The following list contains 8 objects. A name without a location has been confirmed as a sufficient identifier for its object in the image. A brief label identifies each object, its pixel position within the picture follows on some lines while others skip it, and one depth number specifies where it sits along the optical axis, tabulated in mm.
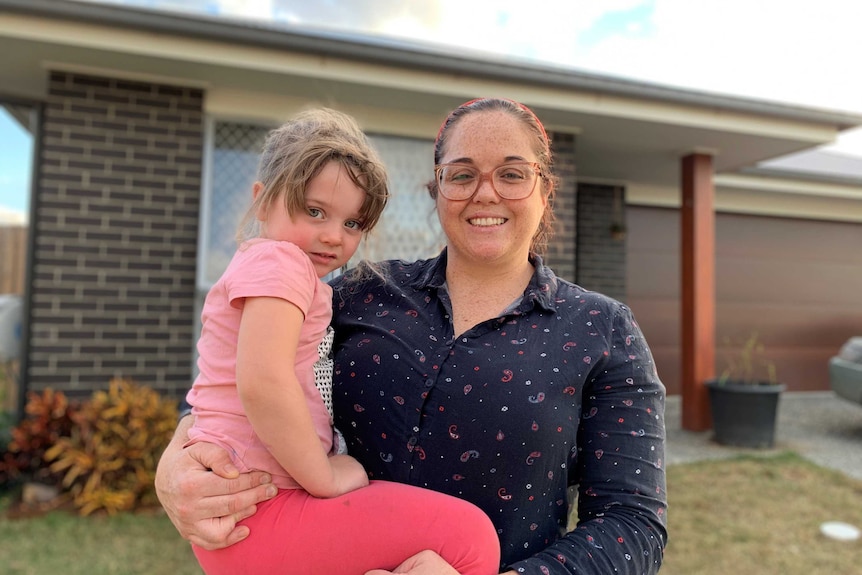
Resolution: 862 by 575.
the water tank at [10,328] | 4488
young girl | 1048
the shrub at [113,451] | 3773
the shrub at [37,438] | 3934
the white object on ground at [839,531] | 3711
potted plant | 5570
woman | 1144
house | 3939
